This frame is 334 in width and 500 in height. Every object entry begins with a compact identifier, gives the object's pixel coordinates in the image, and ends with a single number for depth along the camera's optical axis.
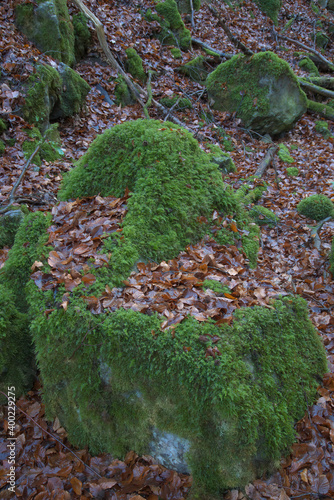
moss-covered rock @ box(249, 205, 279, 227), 6.04
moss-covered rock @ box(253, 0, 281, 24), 13.92
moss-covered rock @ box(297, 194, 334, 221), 6.13
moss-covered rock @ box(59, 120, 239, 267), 3.46
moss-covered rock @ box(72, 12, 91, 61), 8.29
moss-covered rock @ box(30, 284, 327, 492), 2.27
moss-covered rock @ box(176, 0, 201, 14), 12.00
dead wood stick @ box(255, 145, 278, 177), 7.63
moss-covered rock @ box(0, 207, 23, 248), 4.29
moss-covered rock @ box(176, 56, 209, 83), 10.27
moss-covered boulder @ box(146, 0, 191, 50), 10.66
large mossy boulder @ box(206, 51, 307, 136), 9.02
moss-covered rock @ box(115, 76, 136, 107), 8.37
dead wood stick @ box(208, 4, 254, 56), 11.45
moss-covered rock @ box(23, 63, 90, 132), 6.15
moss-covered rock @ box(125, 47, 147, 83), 9.18
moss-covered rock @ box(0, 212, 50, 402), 3.14
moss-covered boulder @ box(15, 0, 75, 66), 7.09
